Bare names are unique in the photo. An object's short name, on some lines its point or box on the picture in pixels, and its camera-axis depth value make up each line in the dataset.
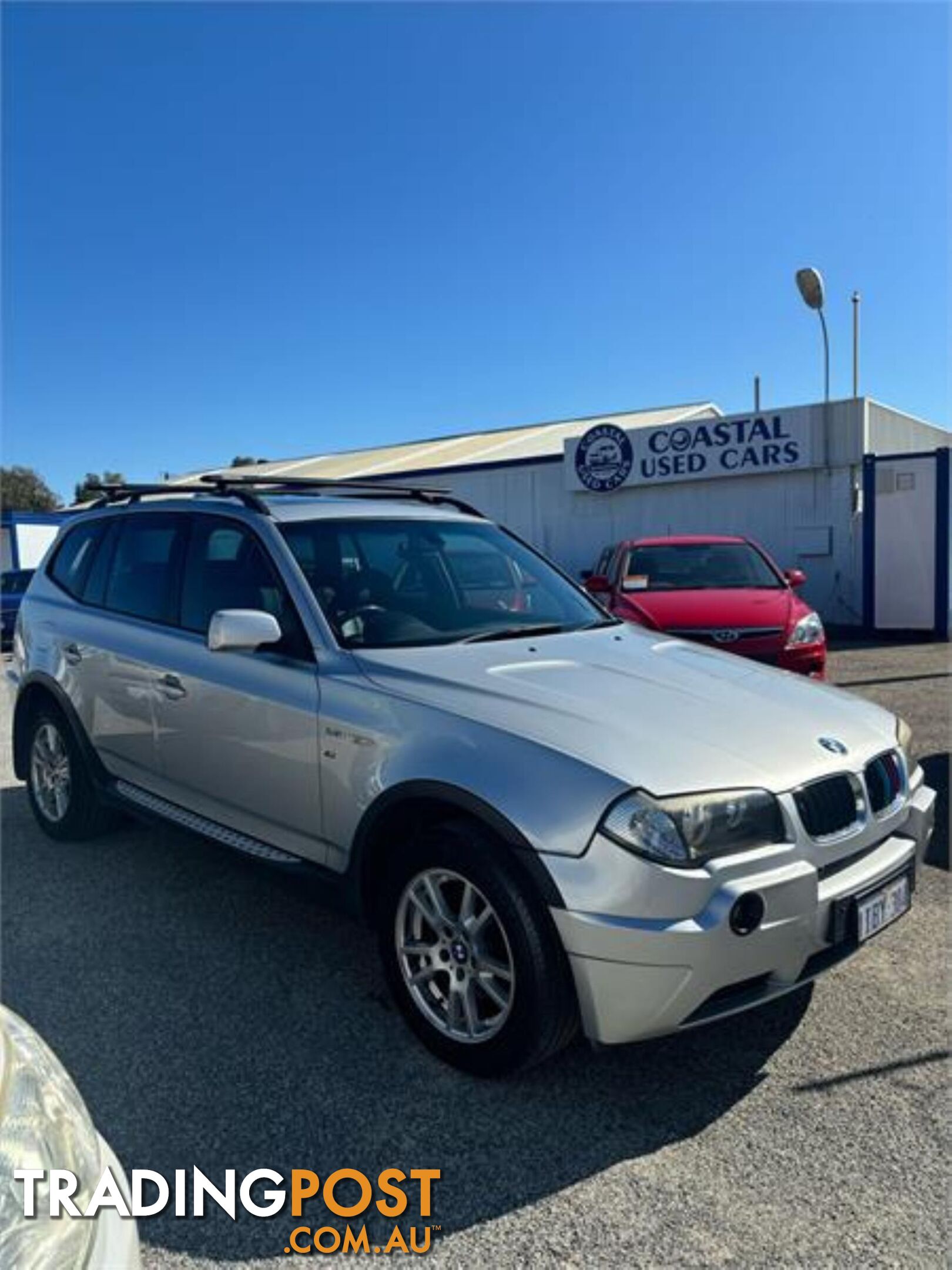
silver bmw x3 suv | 2.59
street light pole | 15.06
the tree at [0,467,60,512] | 76.81
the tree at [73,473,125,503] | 69.62
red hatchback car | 7.57
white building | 13.97
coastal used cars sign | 14.90
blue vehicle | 17.28
